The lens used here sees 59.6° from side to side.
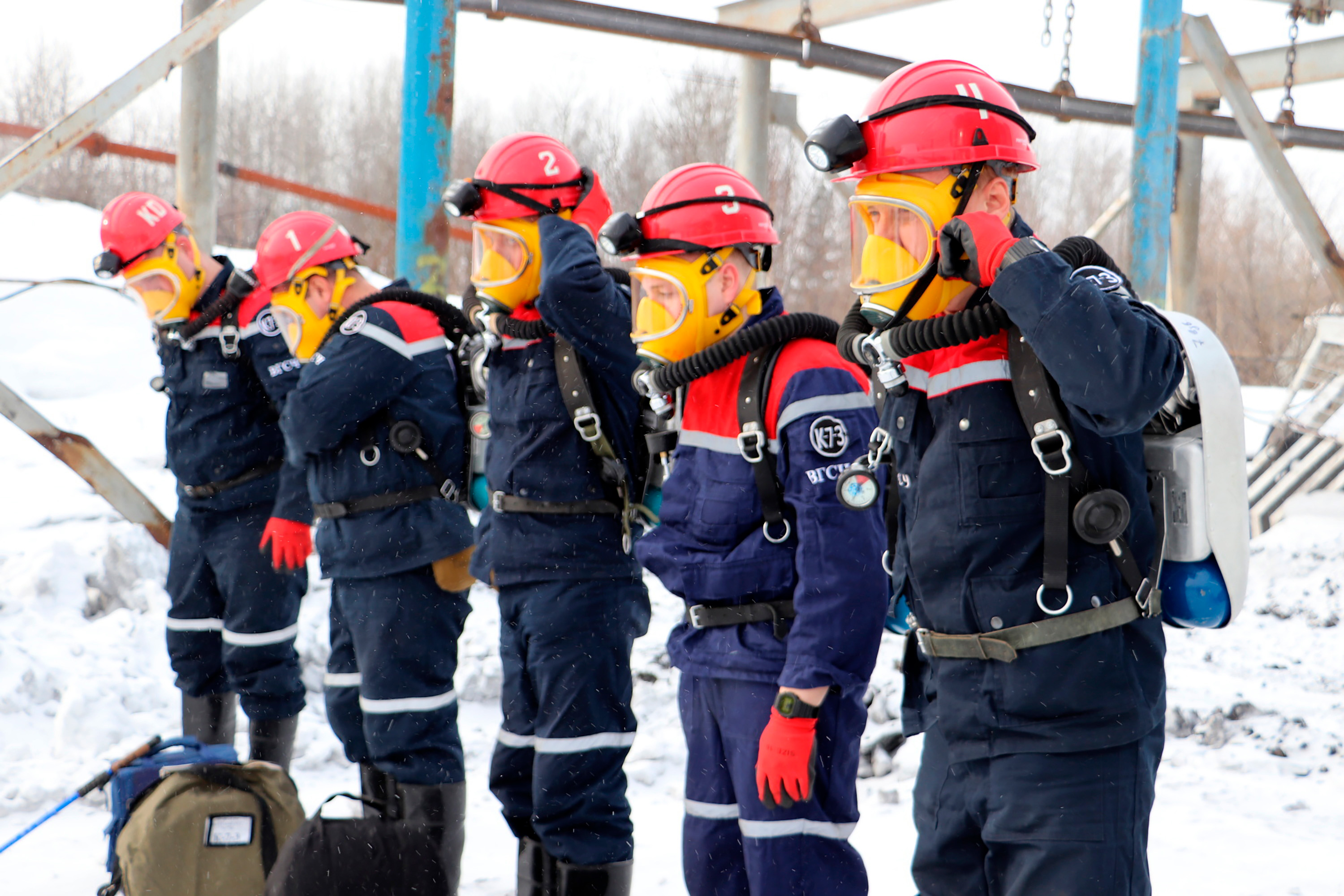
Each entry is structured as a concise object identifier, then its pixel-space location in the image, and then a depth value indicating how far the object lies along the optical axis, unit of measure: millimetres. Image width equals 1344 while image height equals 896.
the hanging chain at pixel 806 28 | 7309
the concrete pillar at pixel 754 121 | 7945
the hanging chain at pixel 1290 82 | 8086
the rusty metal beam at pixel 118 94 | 6145
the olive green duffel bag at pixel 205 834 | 3453
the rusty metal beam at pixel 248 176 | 7875
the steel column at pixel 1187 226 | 10047
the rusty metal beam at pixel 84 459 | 6512
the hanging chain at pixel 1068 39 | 7289
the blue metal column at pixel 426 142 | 5477
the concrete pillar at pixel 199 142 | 7074
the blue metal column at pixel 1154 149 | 6703
